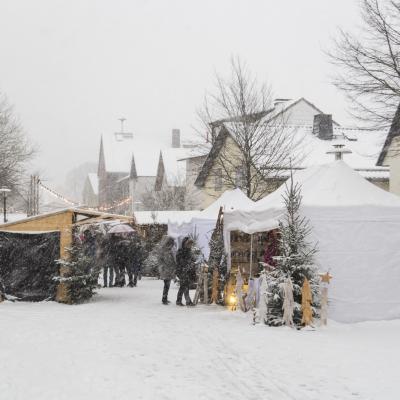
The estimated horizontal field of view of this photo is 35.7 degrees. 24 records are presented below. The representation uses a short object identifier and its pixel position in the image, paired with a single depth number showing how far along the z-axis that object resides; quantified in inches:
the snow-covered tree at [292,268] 459.2
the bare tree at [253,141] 1017.5
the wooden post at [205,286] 599.5
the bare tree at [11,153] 1470.2
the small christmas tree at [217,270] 594.2
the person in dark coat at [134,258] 807.1
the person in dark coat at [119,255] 788.0
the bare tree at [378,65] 663.1
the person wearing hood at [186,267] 583.8
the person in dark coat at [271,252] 551.2
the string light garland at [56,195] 1358.0
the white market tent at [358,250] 490.0
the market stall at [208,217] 805.0
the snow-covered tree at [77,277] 614.2
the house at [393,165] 1069.7
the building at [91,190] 3233.3
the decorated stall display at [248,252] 660.7
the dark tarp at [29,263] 625.9
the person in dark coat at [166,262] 597.6
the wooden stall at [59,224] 631.2
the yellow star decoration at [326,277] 462.6
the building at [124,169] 2491.4
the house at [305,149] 1096.2
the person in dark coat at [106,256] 775.1
